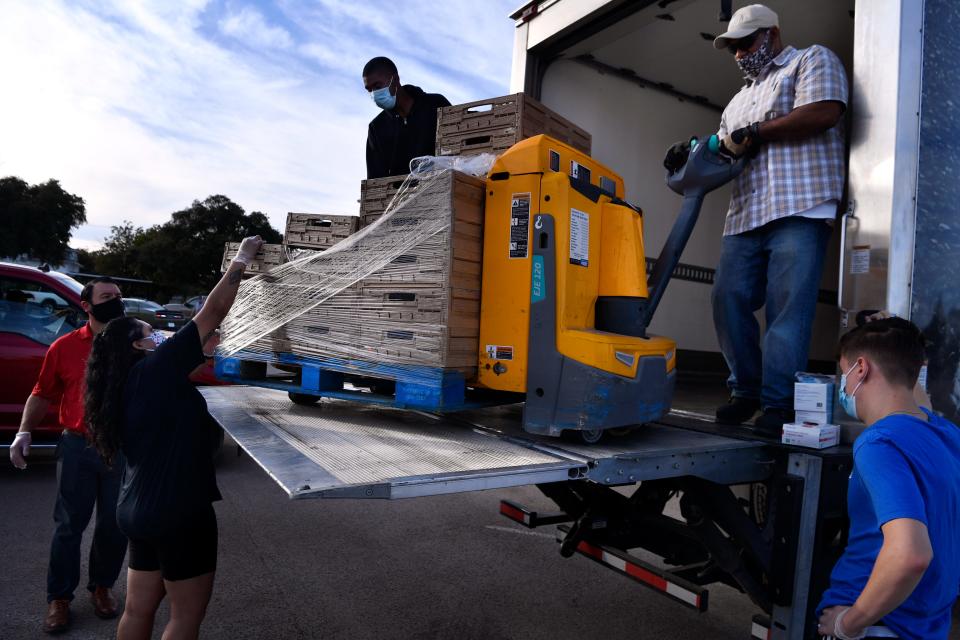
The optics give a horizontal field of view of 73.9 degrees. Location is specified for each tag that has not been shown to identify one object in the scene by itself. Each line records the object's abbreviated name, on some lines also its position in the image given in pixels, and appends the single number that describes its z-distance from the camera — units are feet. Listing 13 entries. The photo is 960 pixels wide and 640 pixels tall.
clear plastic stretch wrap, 8.61
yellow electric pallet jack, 8.11
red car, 17.78
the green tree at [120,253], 162.30
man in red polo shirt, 10.89
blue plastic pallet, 8.55
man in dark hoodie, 13.34
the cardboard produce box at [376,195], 10.58
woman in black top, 7.71
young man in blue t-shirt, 5.02
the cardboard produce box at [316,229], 10.57
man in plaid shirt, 9.89
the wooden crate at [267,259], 10.91
